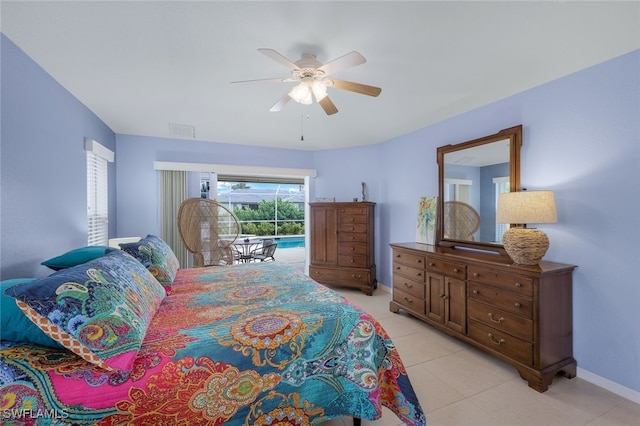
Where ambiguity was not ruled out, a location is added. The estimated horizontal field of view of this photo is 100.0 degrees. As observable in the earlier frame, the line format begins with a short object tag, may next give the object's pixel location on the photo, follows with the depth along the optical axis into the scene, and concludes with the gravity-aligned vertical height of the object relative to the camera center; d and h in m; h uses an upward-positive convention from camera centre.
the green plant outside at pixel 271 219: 9.38 -0.30
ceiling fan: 1.67 +0.94
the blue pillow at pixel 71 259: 1.77 -0.32
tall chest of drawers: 4.27 -0.55
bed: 1.03 -0.67
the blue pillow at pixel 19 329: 1.12 -0.50
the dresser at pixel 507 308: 2.03 -0.84
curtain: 4.15 +0.10
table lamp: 2.14 -0.08
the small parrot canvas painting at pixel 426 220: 3.51 -0.12
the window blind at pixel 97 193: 2.94 +0.21
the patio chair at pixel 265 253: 6.24 -0.99
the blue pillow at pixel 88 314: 1.04 -0.43
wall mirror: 2.67 +0.29
